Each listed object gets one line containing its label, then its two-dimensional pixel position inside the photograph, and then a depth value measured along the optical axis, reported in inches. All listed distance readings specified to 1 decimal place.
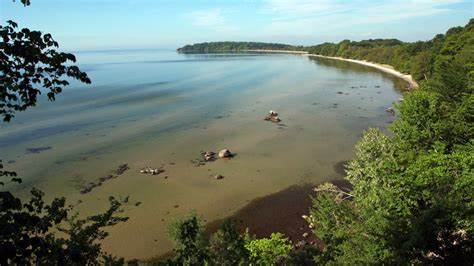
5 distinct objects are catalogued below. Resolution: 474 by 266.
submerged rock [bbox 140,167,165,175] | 1505.9
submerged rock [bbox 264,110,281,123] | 2393.9
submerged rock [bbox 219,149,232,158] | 1678.2
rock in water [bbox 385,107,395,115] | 2549.2
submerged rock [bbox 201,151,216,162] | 1656.0
